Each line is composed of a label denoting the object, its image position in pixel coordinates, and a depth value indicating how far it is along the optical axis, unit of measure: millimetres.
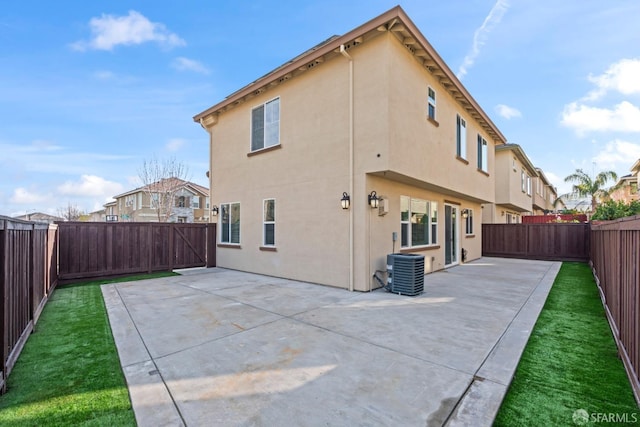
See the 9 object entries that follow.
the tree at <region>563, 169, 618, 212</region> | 24922
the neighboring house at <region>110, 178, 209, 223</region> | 29839
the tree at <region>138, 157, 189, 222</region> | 24109
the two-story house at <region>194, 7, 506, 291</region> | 7016
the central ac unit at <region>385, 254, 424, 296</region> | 6715
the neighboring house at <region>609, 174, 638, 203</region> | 23966
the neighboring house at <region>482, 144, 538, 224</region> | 16297
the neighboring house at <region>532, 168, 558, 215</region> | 23781
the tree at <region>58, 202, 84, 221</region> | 40966
